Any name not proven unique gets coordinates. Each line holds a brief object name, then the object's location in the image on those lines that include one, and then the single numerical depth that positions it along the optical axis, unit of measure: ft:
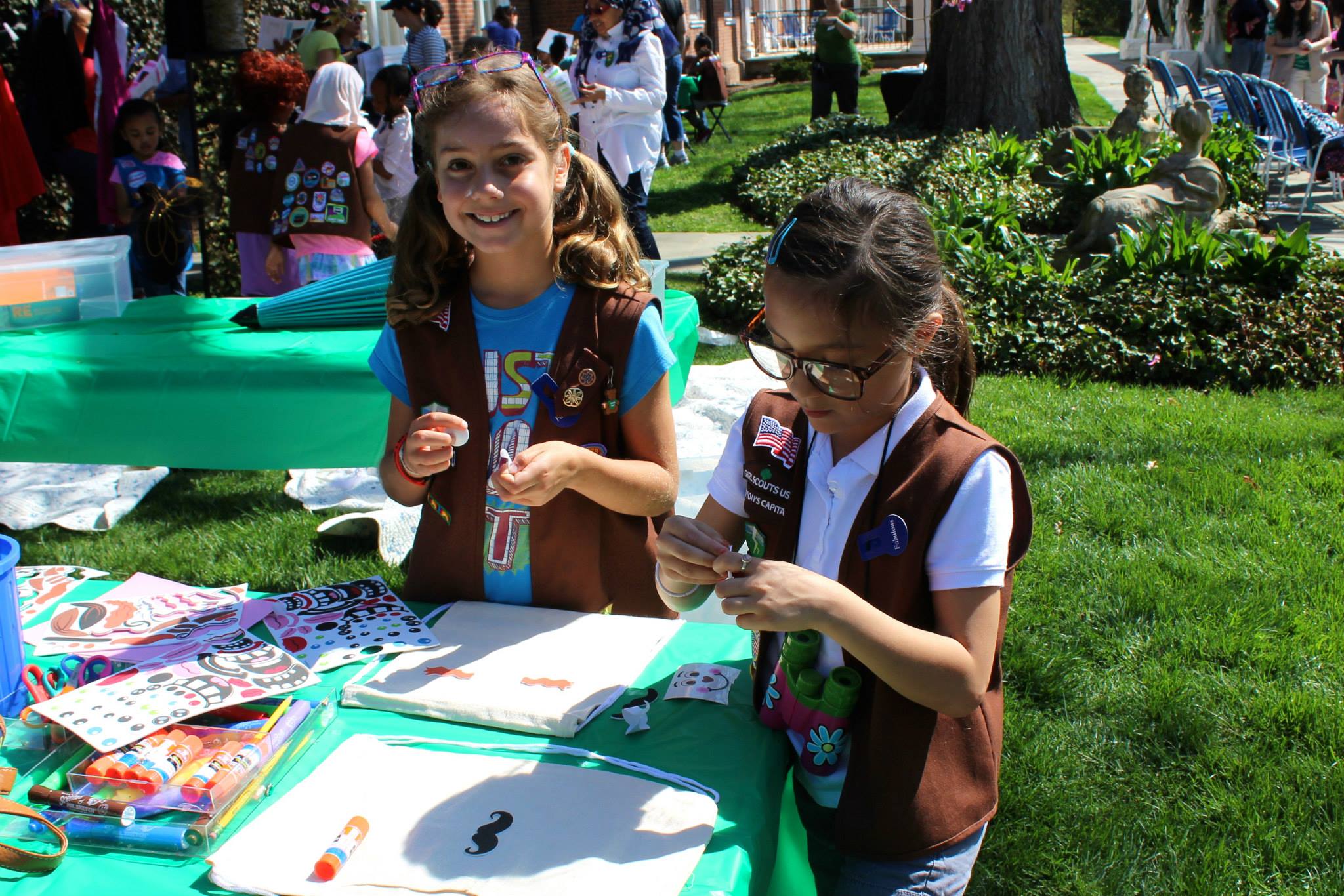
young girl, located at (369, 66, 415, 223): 21.75
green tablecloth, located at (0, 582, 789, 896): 4.47
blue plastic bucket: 5.61
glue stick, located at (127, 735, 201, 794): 4.85
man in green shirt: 52.42
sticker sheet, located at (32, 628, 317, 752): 5.18
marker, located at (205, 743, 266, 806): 4.81
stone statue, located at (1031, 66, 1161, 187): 31.78
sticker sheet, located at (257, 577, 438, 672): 6.37
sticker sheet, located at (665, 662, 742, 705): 5.82
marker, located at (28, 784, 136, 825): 4.72
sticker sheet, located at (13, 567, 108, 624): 6.97
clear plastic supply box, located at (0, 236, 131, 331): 12.69
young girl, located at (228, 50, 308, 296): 17.65
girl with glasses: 4.90
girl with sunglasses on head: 7.04
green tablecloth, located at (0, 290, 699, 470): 11.21
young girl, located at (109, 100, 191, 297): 19.60
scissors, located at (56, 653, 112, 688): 5.94
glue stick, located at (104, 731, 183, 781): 4.91
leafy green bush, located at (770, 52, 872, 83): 85.40
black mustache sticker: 4.62
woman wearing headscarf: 23.93
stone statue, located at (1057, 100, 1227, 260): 25.40
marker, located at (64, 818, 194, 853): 4.63
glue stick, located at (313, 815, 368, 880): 4.45
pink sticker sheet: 6.38
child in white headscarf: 16.79
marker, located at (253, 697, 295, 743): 5.24
